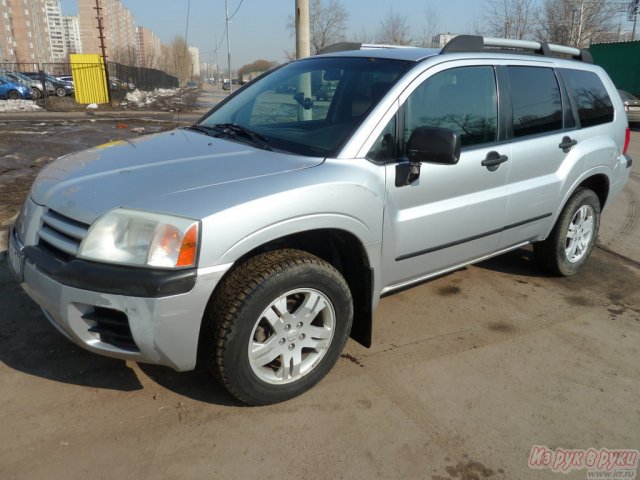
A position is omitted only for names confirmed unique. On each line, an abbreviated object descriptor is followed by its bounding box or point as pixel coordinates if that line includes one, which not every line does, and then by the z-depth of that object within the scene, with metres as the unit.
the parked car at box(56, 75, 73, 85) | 30.50
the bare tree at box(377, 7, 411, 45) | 29.08
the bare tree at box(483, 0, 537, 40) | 25.03
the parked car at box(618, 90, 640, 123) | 16.31
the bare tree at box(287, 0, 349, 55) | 31.73
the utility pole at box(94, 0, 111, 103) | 24.44
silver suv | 2.13
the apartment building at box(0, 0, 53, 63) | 85.56
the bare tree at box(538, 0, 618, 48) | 27.94
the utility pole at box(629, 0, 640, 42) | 37.57
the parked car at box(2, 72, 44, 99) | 24.68
